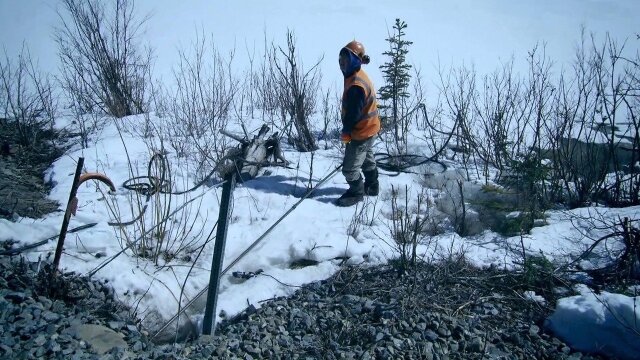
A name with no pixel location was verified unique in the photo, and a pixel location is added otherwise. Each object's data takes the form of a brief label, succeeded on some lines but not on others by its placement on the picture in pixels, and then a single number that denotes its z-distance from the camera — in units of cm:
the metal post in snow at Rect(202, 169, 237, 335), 226
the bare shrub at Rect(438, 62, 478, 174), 729
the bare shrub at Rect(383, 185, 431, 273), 328
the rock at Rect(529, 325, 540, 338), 265
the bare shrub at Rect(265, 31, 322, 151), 712
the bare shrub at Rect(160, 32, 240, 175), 755
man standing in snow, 463
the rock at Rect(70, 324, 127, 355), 226
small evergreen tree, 951
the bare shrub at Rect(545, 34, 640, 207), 527
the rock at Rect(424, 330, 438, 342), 253
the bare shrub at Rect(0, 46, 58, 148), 725
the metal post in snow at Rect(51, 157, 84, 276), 250
